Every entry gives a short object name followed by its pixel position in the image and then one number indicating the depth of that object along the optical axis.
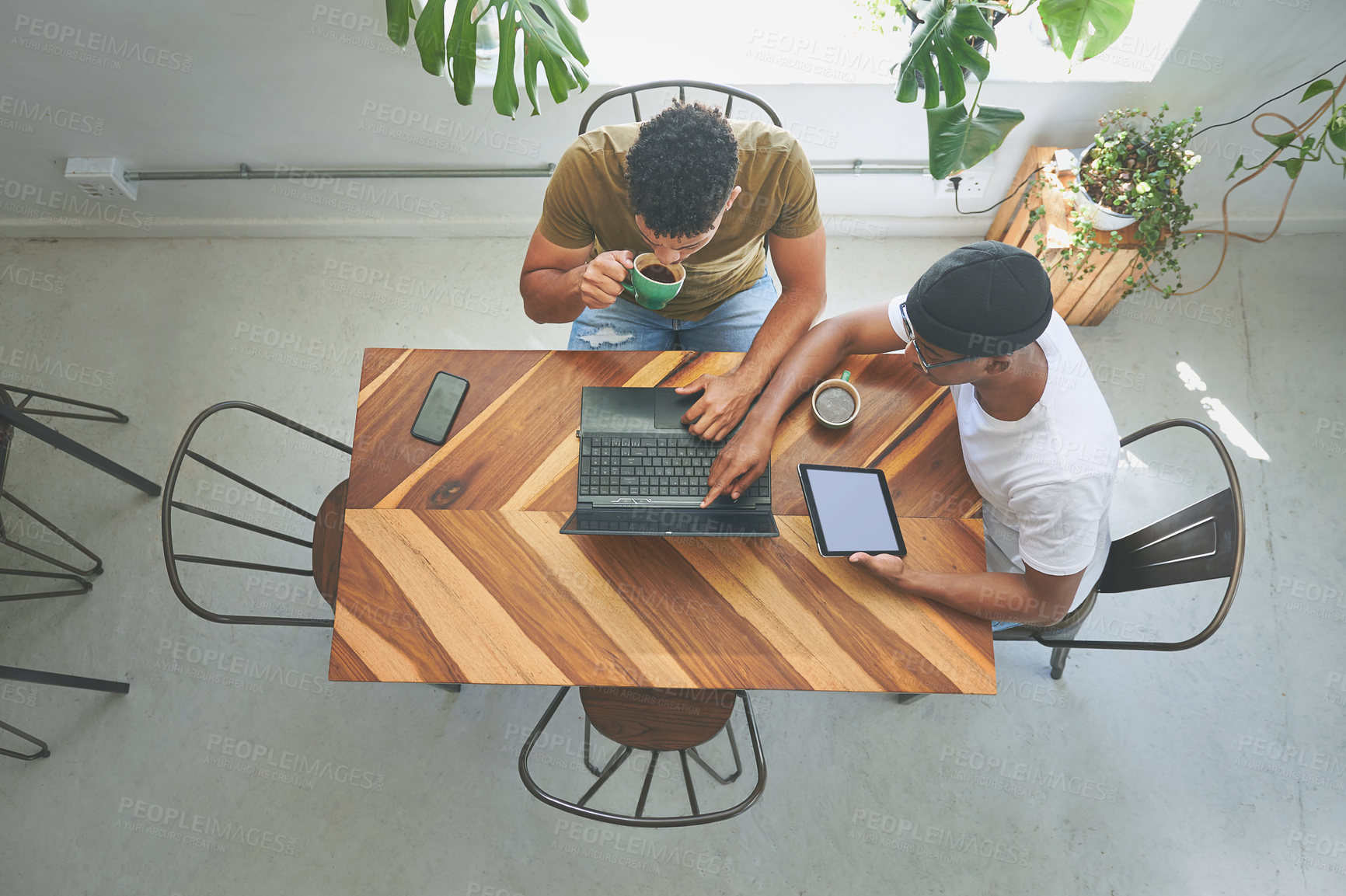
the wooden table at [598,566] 1.47
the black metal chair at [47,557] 2.07
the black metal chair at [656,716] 1.74
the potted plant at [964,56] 1.70
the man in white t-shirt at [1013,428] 1.34
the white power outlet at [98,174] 2.50
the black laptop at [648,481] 1.53
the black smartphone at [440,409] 1.63
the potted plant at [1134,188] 2.16
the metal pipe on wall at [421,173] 2.53
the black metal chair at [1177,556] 1.54
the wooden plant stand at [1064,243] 2.30
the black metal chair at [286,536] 1.67
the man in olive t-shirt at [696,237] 1.50
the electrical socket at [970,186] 2.56
